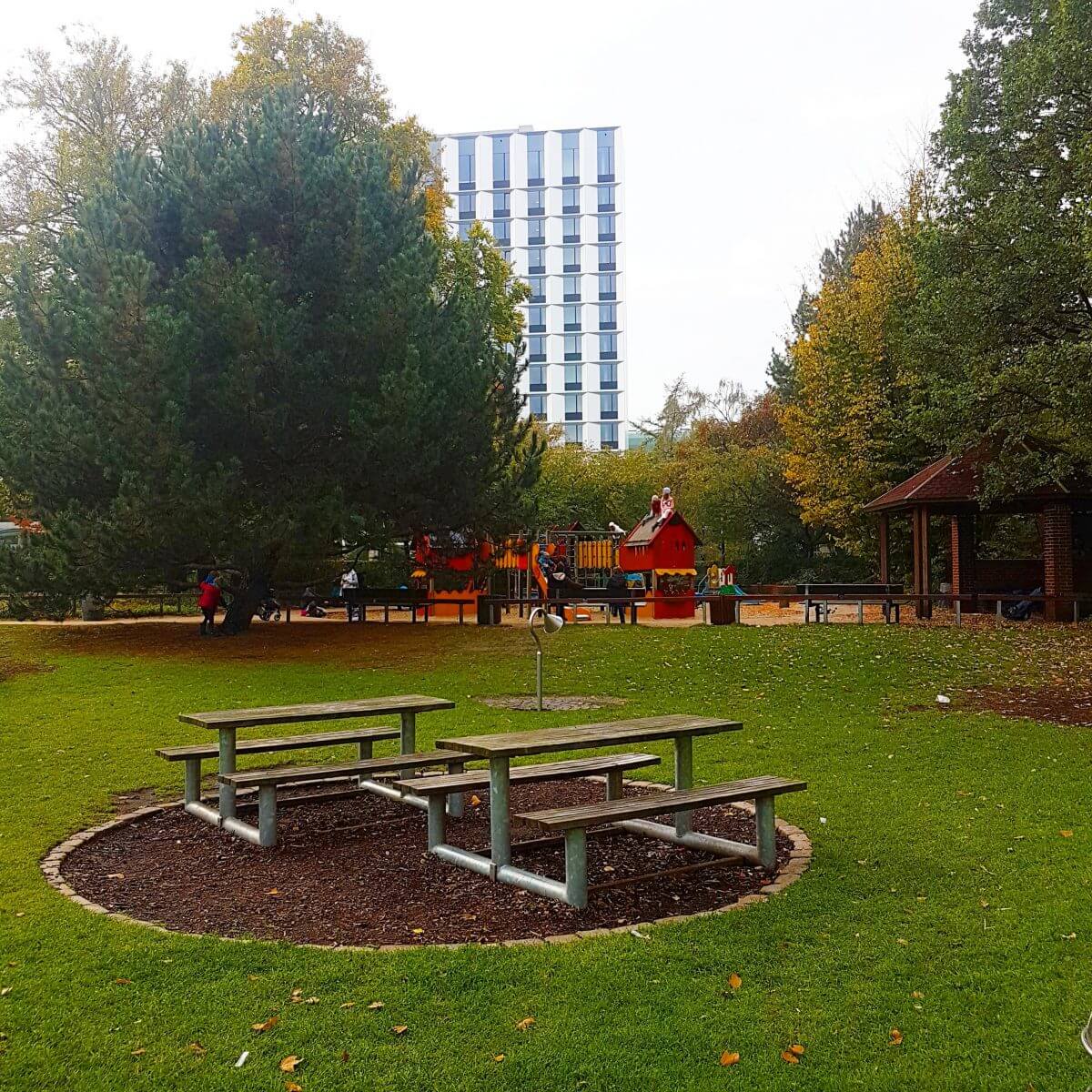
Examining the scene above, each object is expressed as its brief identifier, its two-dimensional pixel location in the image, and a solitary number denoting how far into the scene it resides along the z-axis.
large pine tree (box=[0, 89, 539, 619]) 16.42
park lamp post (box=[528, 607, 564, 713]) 10.89
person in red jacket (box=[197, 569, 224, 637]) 20.62
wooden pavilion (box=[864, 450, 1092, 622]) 23.09
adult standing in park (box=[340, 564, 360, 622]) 24.84
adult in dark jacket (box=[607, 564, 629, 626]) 25.70
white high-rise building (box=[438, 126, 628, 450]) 87.44
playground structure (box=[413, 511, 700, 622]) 26.50
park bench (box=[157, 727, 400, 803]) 6.99
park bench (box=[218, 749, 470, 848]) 6.52
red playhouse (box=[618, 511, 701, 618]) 26.91
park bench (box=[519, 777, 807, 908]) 5.21
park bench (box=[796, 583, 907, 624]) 22.89
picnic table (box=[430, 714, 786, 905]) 5.50
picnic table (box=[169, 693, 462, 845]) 6.80
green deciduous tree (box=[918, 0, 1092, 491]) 16.44
